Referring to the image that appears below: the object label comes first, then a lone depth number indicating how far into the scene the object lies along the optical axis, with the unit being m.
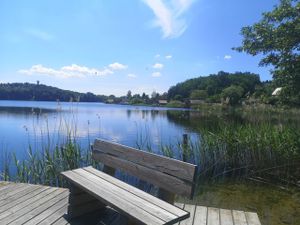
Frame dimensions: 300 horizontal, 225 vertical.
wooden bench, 1.67
